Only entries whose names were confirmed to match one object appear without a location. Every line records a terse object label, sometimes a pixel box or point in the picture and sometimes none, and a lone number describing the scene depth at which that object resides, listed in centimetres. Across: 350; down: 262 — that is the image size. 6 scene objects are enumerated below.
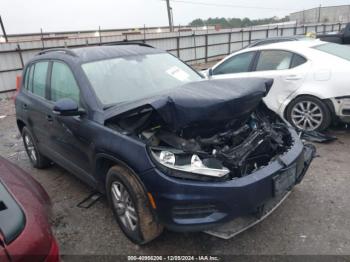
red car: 160
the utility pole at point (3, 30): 1827
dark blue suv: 235
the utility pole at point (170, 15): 2975
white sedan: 477
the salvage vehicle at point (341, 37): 1113
